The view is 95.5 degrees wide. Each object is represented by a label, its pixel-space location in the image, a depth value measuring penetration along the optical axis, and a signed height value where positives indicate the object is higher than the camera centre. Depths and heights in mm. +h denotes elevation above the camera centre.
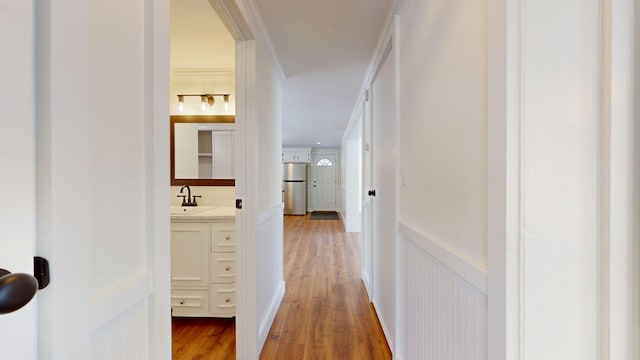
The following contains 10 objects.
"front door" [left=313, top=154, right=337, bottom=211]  9953 -67
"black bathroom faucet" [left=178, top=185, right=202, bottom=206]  2822 -199
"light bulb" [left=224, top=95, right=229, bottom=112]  2851 +729
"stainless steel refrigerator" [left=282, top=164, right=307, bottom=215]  9461 -360
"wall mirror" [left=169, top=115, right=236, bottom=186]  2896 +280
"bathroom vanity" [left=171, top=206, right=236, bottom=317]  2309 -703
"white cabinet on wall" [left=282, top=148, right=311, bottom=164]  9594 +763
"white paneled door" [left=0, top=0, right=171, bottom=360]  428 +8
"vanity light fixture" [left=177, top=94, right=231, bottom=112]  2818 +760
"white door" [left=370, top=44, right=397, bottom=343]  1885 -101
